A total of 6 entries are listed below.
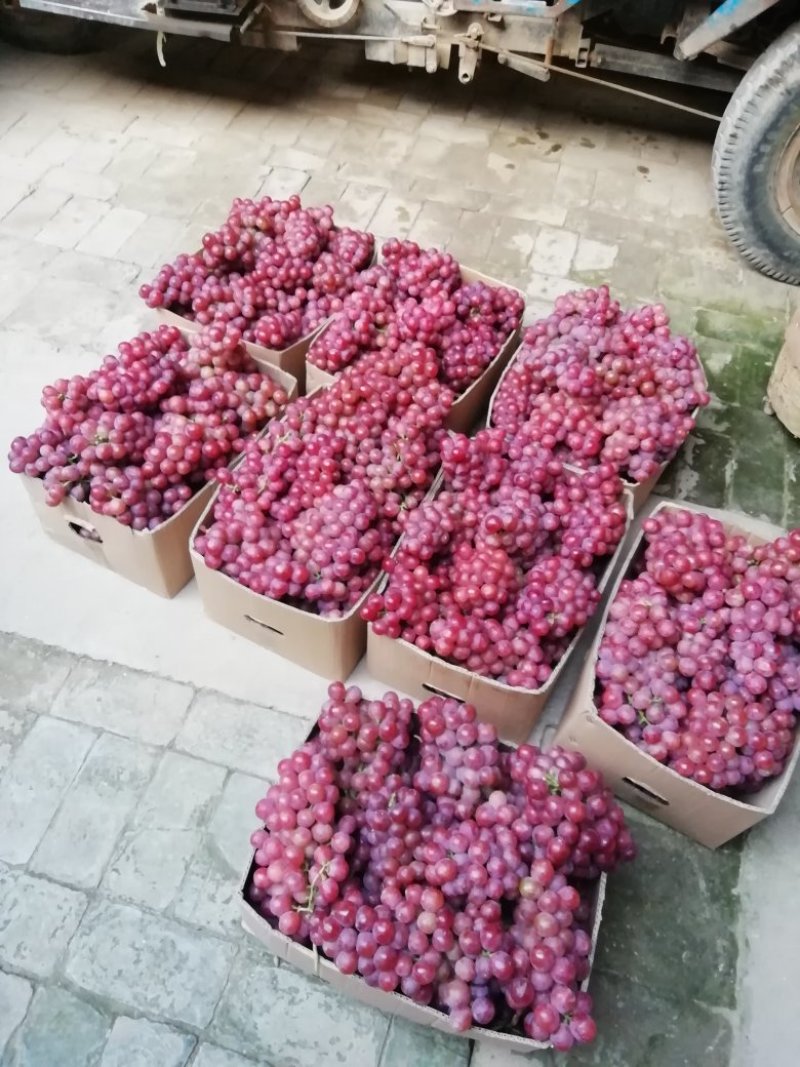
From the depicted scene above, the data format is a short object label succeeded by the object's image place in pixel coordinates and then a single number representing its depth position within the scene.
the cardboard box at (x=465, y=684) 1.70
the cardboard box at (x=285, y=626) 1.80
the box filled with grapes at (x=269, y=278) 2.38
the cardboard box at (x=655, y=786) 1.57
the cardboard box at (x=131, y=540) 1.93
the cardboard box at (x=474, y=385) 2.27
